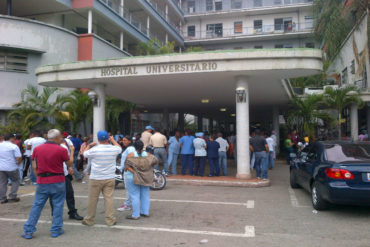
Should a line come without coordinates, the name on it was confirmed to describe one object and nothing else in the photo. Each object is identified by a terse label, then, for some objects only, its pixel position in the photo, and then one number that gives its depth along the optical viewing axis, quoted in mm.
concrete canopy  8820
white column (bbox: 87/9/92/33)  19141
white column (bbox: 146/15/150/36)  27553
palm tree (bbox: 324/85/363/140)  14875
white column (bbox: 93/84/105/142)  11263
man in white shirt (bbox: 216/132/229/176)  10953
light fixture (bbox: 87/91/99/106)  11156
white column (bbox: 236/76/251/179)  9883
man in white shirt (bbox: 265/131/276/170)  12733
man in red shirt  4824
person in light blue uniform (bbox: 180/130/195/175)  10773
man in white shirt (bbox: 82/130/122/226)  5273
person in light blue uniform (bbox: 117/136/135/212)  6395
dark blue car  5602
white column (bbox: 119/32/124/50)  22938
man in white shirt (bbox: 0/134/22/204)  7180
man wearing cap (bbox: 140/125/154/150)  10830
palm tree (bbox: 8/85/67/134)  14513
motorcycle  8930
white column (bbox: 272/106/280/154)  19775
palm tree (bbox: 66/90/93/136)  14905
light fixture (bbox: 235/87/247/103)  9734
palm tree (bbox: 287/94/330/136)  15852
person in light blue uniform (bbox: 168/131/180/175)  11109
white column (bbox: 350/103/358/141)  16328
